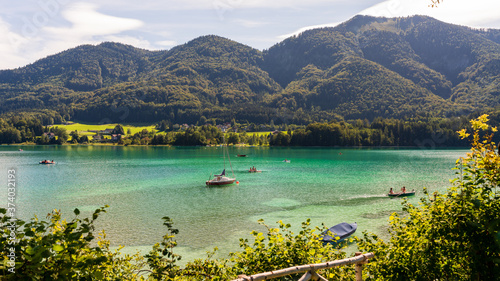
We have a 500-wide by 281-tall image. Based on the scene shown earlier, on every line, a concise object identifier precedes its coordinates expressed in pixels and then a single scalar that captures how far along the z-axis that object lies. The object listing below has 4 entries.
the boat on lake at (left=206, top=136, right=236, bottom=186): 57.94
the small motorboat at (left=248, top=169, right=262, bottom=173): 78.75
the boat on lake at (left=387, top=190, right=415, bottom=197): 46.34
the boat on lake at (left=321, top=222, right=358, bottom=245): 26.19
